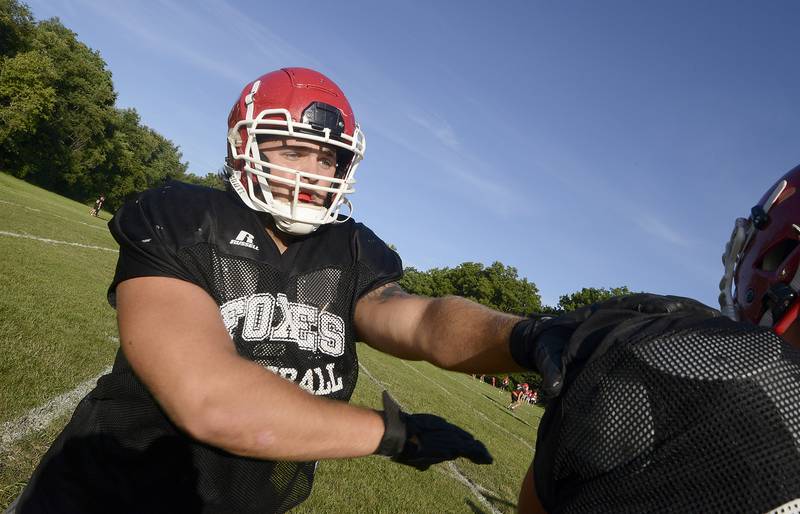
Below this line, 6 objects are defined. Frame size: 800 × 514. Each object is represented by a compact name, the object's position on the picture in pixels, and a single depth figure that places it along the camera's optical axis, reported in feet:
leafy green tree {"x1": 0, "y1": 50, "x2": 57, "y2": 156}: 134.00
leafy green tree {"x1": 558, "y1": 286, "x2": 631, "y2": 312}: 197.21
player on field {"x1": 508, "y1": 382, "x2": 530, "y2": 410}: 83.63
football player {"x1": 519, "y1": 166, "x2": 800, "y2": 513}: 2.92
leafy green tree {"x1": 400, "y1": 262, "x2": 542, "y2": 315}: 229.25
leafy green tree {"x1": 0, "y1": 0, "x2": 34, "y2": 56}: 138.72
